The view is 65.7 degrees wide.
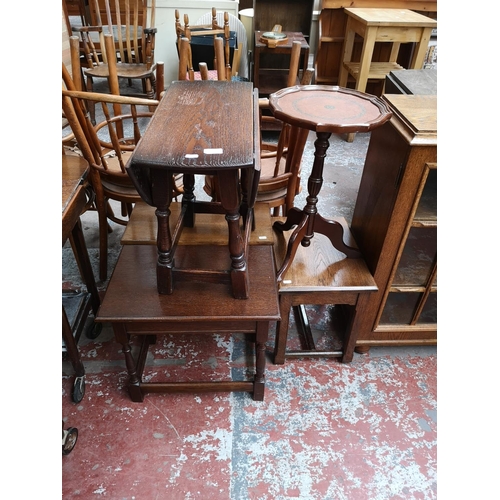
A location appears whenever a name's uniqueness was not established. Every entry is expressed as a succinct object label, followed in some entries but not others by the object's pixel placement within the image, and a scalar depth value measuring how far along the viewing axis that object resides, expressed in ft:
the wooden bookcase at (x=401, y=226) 4.06
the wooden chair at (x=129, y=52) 11.30
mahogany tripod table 3.71
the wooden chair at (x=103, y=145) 5.00
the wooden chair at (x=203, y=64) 5.67
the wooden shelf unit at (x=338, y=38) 12.62
